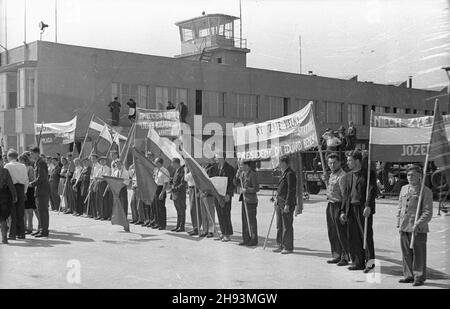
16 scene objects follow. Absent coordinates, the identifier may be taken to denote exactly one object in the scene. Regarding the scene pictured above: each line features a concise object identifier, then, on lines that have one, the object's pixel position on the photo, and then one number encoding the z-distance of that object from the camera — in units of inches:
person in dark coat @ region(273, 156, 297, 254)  420.8
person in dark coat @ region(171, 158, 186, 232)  533.0
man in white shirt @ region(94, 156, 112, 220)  631.8
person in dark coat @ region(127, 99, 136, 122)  1352.5
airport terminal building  1328.7
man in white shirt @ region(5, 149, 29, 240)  477.7
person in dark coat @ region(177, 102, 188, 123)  1408.7
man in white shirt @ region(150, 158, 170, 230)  554.6
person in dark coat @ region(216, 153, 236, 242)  486.6
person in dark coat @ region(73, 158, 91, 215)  675.4
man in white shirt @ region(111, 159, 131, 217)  572.4
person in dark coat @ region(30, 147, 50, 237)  487.8
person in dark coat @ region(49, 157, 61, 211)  706.2
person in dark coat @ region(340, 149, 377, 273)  356.5
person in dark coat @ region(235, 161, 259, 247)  454.3
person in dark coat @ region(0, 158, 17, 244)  454.6
